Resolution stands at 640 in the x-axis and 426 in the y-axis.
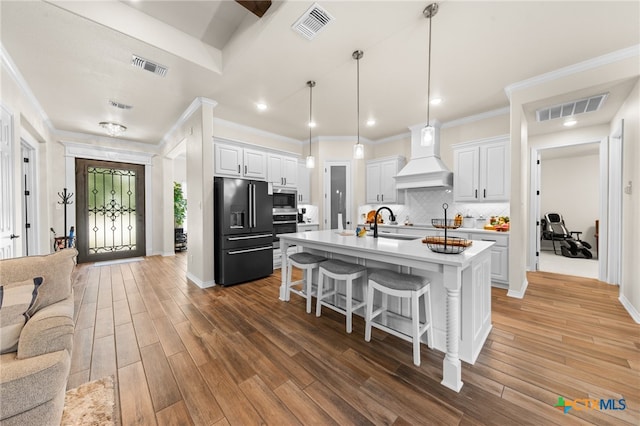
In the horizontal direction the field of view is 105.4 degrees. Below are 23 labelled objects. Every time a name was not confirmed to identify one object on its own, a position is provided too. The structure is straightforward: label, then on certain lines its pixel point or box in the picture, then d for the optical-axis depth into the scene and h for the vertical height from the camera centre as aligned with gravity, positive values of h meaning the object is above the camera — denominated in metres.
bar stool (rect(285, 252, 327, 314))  2.88 -0.65
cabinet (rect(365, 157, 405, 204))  5.36 +0.68
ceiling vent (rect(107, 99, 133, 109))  3.86 +1.71
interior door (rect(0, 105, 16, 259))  2.69 +0.23
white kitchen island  1.73 -0.59
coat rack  5.12 +0.20
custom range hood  4.46 +0.78
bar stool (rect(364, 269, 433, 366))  1.90 -0.67
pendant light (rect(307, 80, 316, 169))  3.34 +1.74
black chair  5.98 -0.69
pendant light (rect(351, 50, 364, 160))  2.68 +1.73
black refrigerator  3.85 -0.34
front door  5.54 -0.01
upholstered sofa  1.10 -0.71
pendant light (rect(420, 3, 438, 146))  2.09 +0.81
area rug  1.45 -1.25
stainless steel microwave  5.10 +0.22
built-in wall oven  4.93 -0.27
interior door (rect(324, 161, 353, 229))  5.66 +0.43
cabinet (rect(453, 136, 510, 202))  3.93 +0.69
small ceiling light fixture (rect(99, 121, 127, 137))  4.76 +1.65
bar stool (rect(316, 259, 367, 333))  2.38 -0.65
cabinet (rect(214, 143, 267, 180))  4.09 +0.86
